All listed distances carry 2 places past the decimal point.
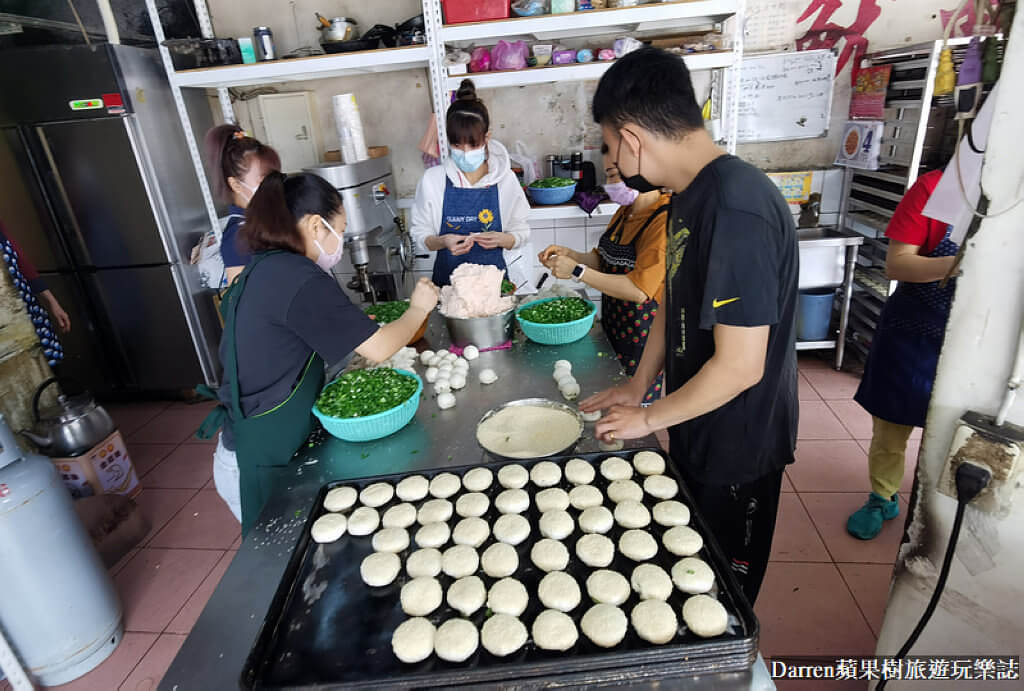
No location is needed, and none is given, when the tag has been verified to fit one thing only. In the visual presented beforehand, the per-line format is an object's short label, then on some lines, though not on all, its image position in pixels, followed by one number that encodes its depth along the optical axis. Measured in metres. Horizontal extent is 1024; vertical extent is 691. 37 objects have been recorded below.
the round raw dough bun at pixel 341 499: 1.31
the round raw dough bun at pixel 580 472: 1.33
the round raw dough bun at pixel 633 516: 1.22
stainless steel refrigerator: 3.54
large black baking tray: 0.89
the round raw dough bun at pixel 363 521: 1.25
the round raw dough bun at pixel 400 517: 1.27
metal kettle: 2.77
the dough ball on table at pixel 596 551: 1.13
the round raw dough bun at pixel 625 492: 1.28
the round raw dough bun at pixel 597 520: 1.21
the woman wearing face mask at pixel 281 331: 1.49
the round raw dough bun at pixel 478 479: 1.34
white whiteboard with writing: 3.82
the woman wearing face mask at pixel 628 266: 1.99
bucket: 3.89
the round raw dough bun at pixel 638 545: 1.15
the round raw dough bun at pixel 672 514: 1.20
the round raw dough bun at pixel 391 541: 1.21
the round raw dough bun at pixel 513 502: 1.28
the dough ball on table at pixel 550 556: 1.14
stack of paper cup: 3.62
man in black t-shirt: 1.16
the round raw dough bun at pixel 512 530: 1.22
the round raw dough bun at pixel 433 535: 1.23
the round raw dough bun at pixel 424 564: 1.15
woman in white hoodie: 2.82
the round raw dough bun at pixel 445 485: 1.34
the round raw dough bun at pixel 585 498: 1.28
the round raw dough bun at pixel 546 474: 1.33
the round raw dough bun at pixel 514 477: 1.34
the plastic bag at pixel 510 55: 3.40
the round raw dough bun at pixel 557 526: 1.21
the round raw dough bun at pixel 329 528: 1.23
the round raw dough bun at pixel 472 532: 1.22
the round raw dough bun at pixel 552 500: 1.28
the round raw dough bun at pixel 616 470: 1.34
